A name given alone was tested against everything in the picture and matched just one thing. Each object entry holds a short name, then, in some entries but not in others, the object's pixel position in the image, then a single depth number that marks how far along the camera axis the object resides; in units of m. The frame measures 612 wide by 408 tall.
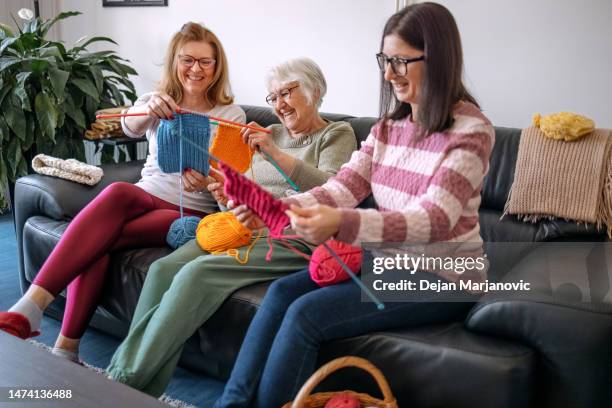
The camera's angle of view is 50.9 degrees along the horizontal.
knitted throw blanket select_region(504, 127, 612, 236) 1.73
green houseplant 2.51
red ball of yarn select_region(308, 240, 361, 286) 1.44
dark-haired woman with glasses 1.26
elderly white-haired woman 1.57
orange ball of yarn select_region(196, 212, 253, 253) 1.76
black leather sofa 1.31
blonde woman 1.77
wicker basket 1.21
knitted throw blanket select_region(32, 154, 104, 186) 2.18
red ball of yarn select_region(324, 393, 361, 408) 1.28
